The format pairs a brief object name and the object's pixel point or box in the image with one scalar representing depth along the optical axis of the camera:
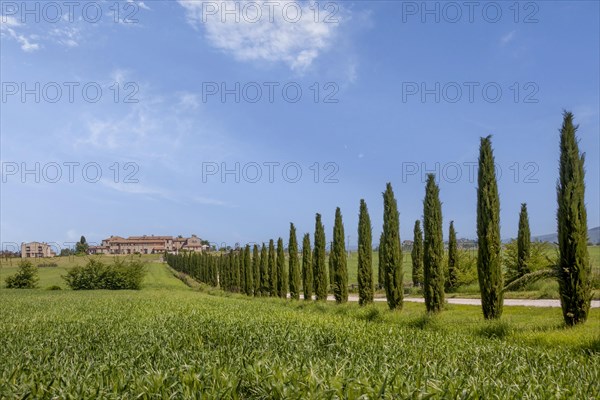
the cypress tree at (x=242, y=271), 45.53
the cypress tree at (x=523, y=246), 33.27
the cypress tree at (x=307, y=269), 32.94
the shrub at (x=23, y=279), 49.16
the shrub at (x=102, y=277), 49.09
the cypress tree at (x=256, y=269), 42.34
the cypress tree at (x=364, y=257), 24.81
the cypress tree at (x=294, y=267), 34.81
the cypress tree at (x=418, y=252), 36.75
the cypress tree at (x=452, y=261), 35.34
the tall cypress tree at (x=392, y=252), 20.91
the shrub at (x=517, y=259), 32.97
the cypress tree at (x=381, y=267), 38.63
